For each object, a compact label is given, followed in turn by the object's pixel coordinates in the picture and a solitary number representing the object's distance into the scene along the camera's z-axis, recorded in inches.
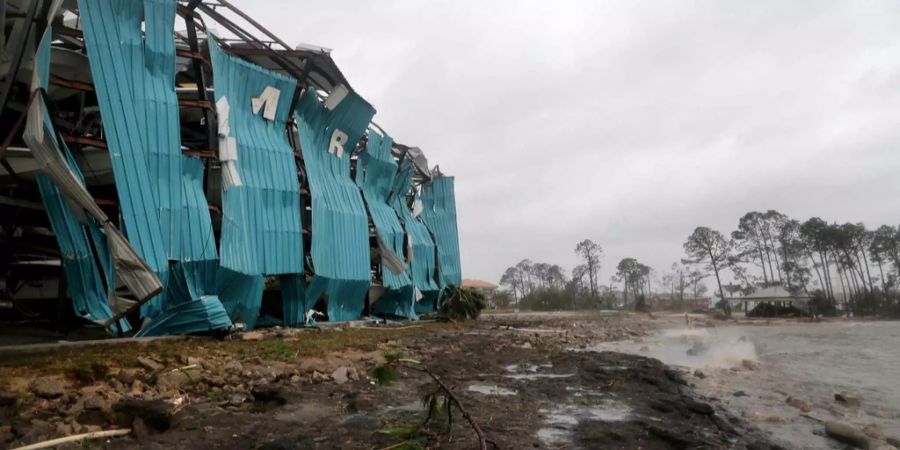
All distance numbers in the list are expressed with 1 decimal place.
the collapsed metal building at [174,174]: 423.8
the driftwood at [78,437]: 147.9
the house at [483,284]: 2569.9
